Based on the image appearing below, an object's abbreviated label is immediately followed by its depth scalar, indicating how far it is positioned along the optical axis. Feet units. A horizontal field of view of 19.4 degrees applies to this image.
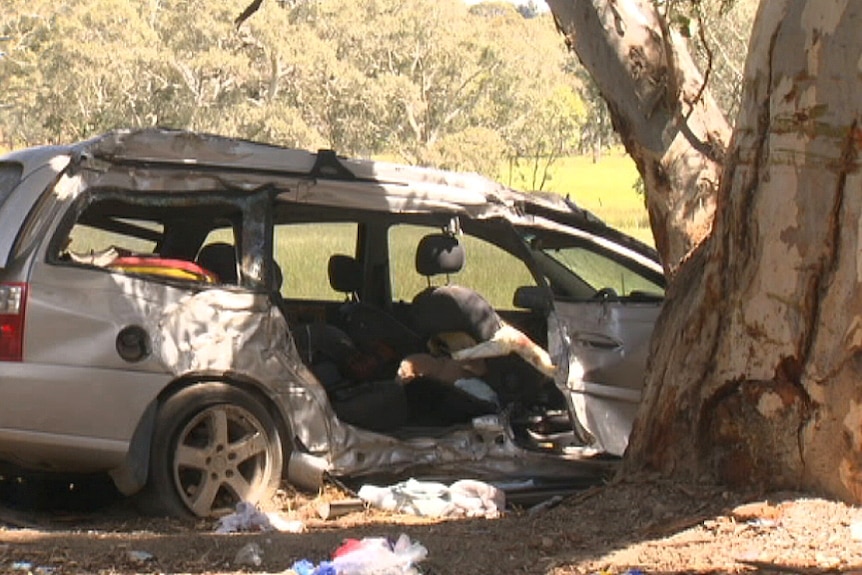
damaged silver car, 38.19
